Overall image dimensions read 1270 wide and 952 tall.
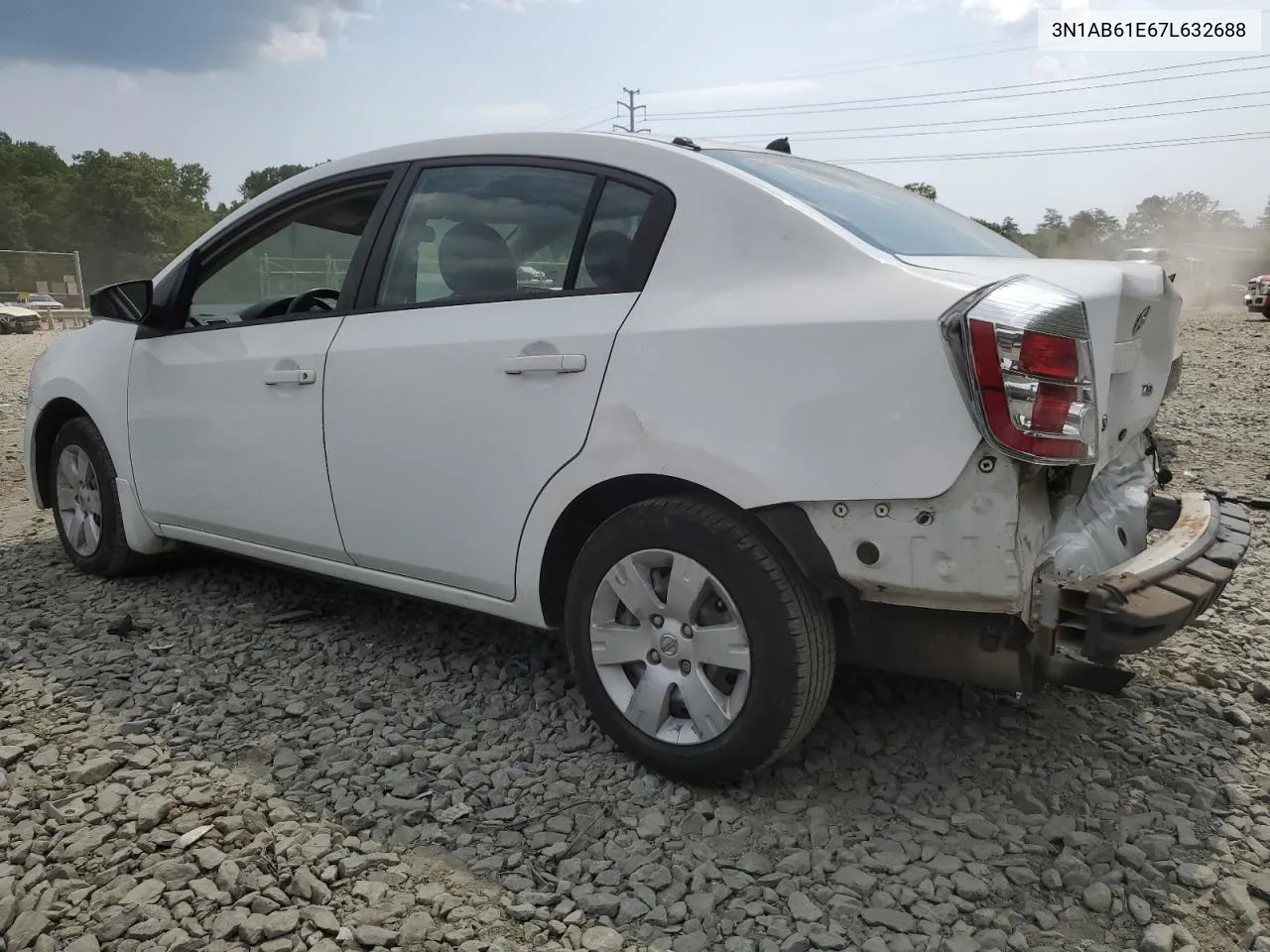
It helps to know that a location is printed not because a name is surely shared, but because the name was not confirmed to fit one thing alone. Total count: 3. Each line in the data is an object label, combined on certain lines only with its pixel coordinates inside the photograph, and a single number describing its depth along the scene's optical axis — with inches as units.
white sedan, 83.0
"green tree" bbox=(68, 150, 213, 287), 3164.4
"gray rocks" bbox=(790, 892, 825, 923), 83.3
